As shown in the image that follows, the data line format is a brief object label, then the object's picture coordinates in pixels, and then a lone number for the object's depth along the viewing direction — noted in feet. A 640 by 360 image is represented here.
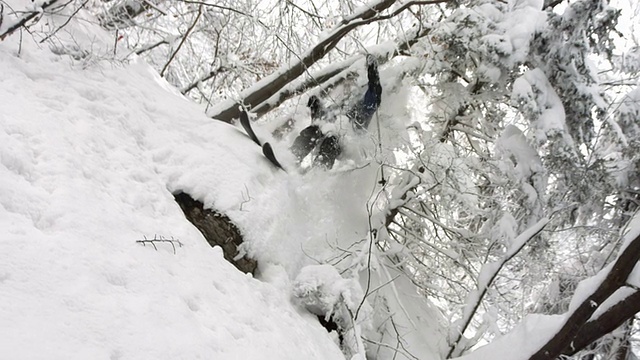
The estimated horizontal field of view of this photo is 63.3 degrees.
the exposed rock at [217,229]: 15.02
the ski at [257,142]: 19.03
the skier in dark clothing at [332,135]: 20.56
